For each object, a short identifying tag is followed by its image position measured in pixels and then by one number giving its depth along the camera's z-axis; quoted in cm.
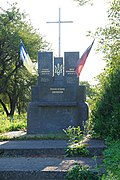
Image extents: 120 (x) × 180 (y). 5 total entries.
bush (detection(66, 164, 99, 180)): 553
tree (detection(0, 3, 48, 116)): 3273
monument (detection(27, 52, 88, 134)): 1491
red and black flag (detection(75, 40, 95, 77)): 1450
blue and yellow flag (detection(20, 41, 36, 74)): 1590
